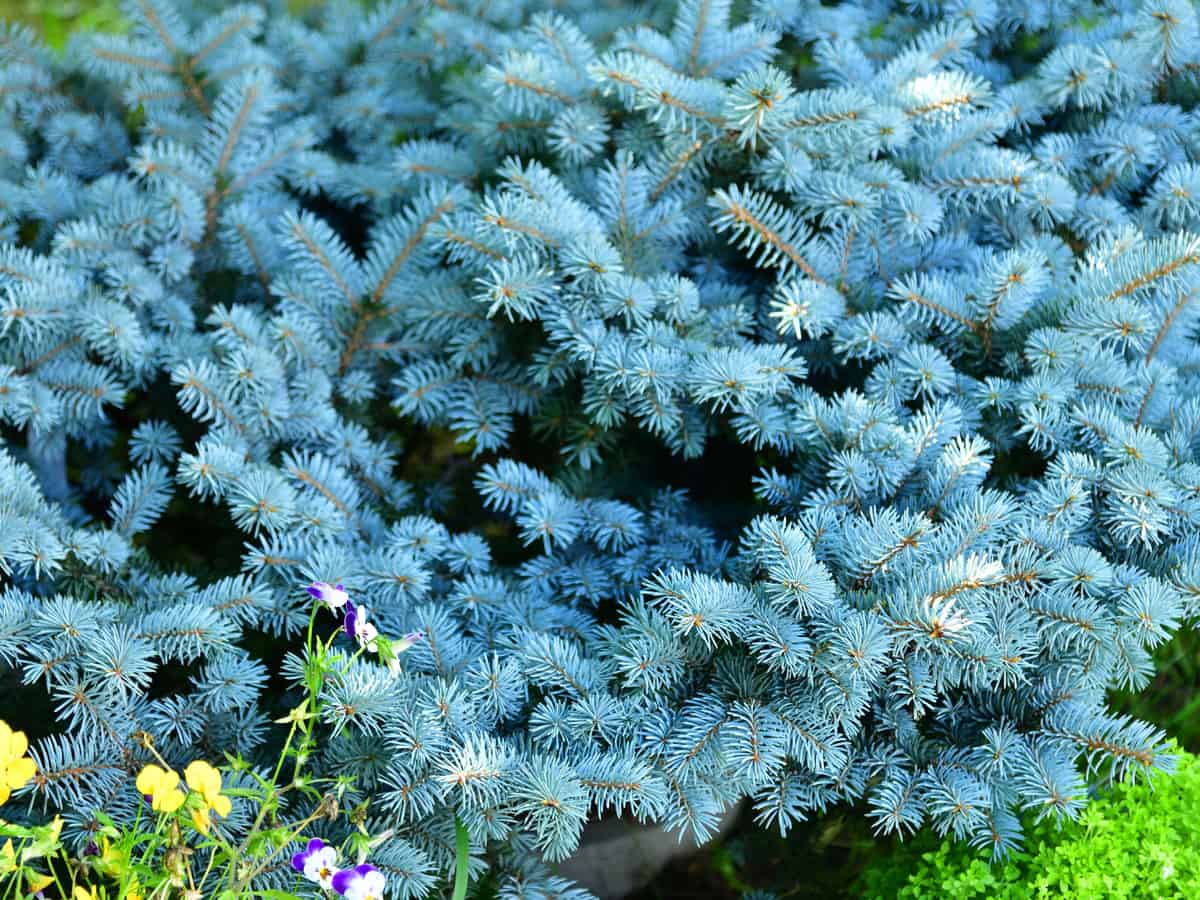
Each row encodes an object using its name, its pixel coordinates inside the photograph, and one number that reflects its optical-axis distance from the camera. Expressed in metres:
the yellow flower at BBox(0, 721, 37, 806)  1.46
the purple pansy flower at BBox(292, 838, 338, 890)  1.47
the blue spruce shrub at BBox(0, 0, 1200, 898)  1.56
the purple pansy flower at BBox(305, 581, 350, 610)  1.51
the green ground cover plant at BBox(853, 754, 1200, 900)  1.56
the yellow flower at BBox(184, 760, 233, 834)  1.46
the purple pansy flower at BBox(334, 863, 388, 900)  1.46
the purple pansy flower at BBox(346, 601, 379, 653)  1.51
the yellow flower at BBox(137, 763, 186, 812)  1.46
